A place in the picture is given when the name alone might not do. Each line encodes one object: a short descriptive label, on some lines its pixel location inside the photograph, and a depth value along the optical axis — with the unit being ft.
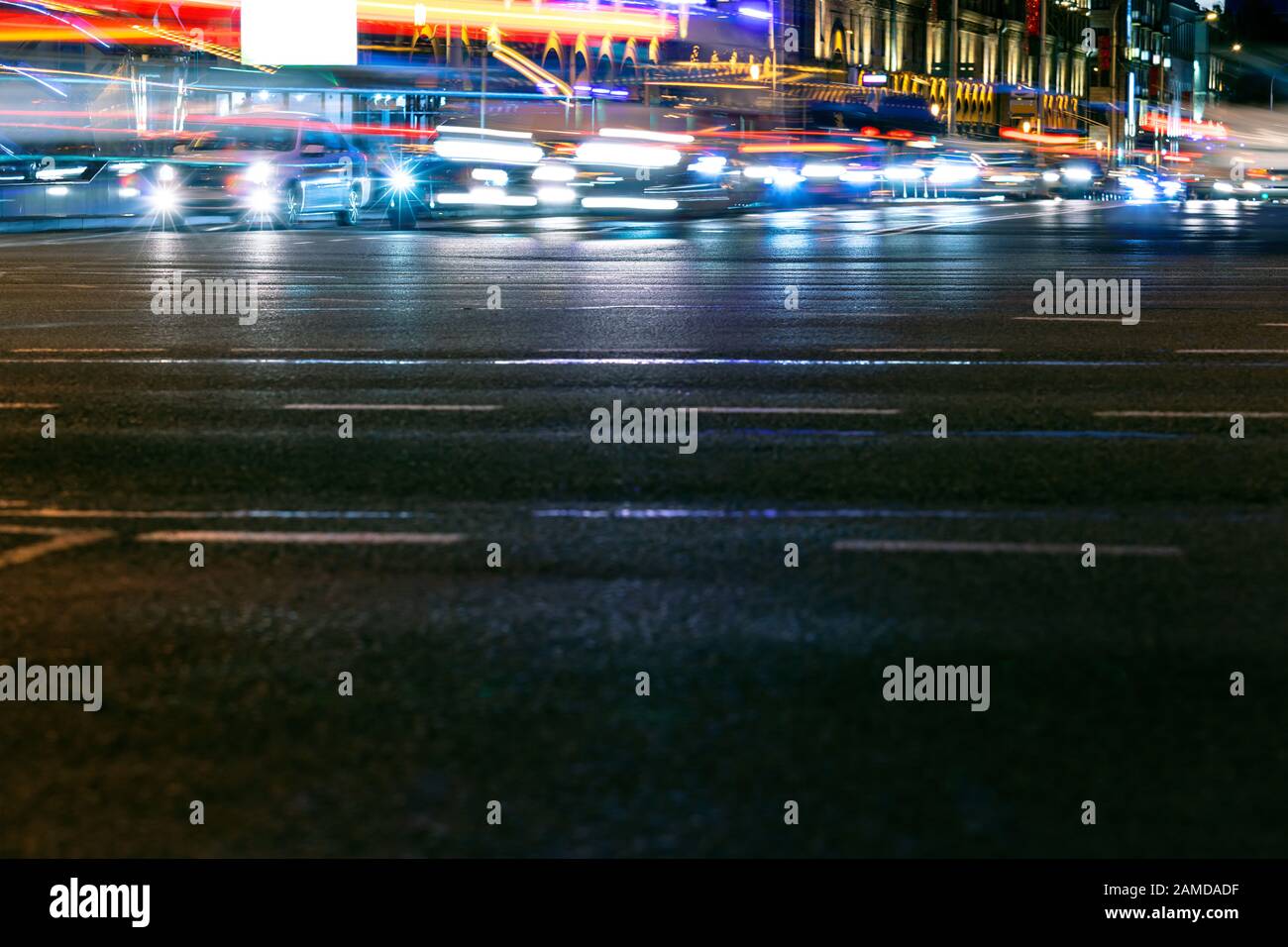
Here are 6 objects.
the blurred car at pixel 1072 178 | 244.42
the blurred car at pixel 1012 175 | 233.55
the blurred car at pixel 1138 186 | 261.24
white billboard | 159.43
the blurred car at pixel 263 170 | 120.67
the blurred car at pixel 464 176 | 129.29
